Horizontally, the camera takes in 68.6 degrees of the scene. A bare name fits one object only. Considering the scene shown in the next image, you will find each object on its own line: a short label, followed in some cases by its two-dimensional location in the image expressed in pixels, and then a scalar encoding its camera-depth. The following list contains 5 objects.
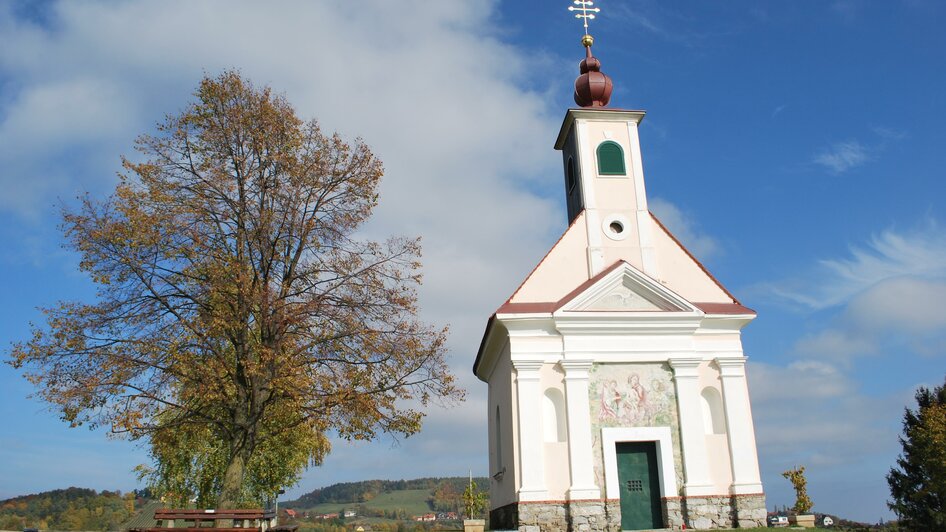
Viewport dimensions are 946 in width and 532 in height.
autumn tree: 14.09
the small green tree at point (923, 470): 33.50
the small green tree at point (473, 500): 38.19
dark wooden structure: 12.21
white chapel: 17.20
